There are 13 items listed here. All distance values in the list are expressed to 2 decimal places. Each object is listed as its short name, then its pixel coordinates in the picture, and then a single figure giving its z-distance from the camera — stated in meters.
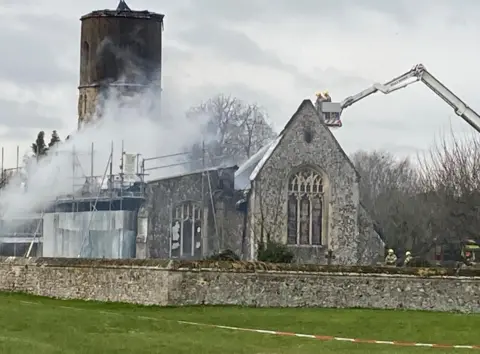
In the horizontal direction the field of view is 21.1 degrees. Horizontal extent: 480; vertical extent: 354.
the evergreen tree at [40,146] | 107.53
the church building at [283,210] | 71.00
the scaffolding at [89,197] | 75.38
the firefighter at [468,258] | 65.06
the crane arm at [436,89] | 78.50
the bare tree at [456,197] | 72.81
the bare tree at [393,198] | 79.75
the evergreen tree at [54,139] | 112.39
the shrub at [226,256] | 46.75
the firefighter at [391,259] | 55.97
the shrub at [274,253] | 55.62
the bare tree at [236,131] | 88.19
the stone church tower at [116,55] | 93.88
